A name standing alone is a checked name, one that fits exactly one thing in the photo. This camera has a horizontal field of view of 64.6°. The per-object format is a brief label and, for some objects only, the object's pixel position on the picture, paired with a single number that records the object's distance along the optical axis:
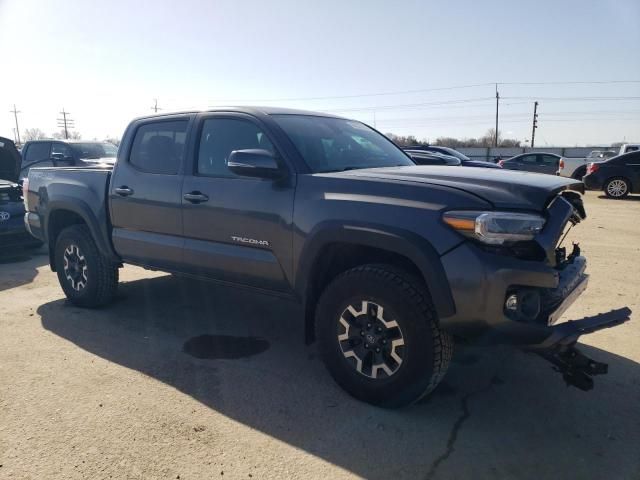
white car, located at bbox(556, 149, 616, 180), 28.01
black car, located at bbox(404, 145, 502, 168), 16.67
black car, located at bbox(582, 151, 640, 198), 15.55
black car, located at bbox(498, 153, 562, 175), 23.17
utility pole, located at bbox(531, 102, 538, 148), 70.31
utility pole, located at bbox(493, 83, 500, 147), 69.15
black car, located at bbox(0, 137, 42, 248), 7.57
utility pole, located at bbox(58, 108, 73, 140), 83.88
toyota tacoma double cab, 2.75
